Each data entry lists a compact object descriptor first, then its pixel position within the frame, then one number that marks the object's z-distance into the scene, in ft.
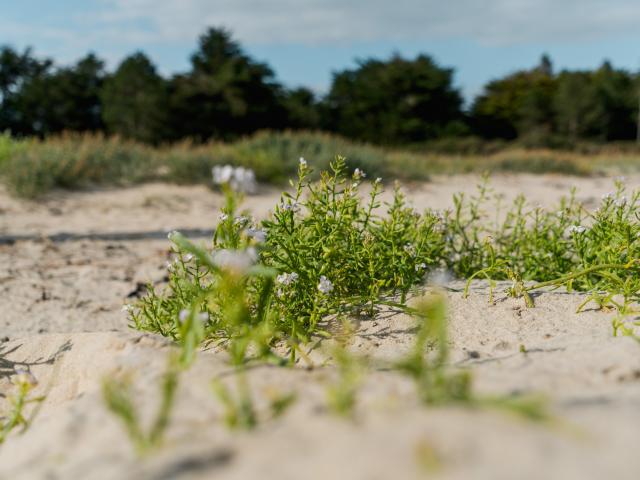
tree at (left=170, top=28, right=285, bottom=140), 95.35
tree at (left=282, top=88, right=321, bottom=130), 102.21
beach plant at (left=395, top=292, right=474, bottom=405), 3.76
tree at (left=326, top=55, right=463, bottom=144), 106.93
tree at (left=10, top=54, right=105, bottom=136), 100.42
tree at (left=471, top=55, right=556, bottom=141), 126.21
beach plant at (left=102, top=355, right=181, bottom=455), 3.78
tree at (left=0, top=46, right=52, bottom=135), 106.22
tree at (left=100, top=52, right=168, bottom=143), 90.94
